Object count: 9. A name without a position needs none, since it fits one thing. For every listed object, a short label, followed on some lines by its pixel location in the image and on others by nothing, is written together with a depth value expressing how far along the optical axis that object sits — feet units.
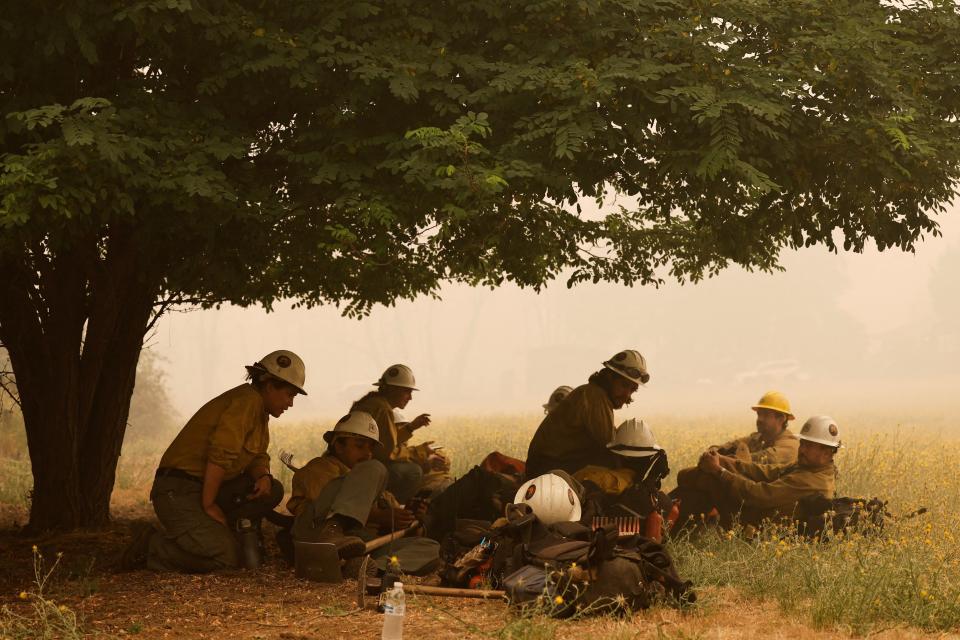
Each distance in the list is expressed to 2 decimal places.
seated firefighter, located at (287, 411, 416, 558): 26.53
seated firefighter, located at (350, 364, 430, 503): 33.40
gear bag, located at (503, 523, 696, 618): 21.08
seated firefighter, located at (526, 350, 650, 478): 30.45
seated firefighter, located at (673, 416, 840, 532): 31.19
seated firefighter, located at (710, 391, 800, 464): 34.30
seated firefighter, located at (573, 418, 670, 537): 28.96
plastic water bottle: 18.65
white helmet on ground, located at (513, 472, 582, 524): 23.44
